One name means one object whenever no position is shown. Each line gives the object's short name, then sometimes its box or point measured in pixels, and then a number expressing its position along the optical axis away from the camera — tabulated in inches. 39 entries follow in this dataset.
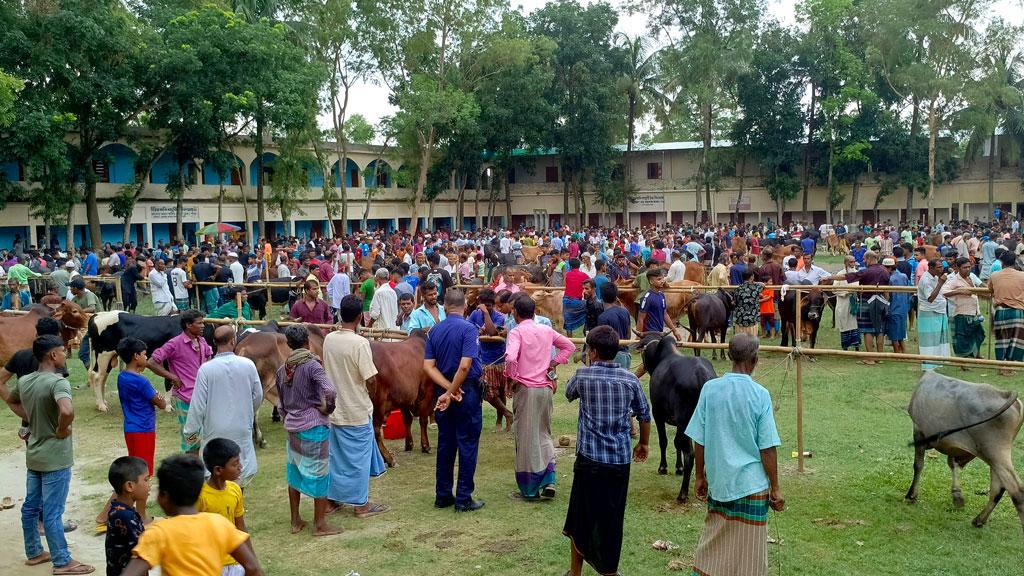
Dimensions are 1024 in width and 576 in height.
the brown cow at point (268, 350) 385.7
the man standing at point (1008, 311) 463.8
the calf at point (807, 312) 561.3
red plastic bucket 379.9
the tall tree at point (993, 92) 1517.0
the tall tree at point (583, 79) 1815.9
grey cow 243.6
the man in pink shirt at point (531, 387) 285.0
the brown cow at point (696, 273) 690.5
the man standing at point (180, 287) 695.7
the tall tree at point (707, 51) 1809.8
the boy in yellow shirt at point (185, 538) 149.8
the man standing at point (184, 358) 316.5
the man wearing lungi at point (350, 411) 273.6
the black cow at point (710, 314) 549.0
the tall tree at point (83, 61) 1064.8
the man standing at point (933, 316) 479.8
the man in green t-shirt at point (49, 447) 236.7
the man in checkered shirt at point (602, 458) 220.1
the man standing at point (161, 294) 631.2
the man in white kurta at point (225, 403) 253.4
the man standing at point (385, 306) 476.1
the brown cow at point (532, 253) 921.9
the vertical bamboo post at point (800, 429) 303.3
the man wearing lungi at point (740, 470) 196.4
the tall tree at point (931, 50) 1520.7
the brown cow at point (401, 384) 338.0
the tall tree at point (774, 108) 1824.6
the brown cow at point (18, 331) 456.8
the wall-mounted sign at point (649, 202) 2103.8
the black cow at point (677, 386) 287.6
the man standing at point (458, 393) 283.0
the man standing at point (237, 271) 734.5
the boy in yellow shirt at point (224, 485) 188.5
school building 1494.8
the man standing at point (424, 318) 375.6
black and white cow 442.0
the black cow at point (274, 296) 701.8
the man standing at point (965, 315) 475.5
